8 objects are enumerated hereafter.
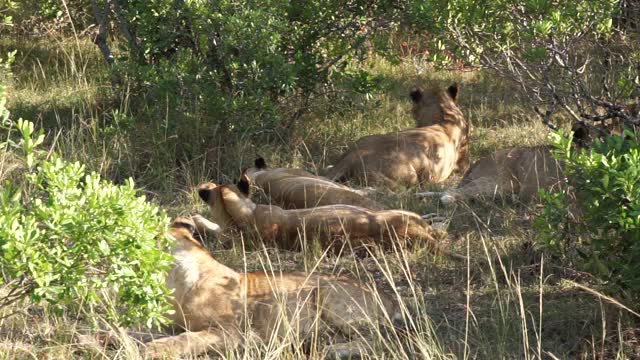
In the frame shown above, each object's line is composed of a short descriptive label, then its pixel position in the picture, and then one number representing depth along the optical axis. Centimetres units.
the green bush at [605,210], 1063
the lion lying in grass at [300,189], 1695
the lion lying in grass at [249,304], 1189
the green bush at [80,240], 920
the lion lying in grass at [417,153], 1909
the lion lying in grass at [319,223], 1514
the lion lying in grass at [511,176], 1762
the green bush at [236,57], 1844
